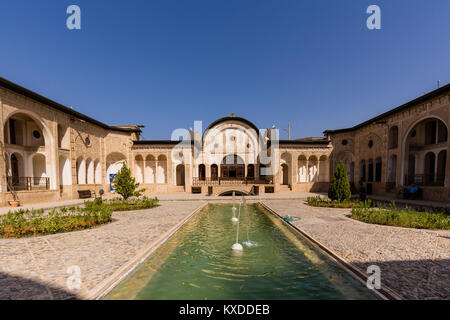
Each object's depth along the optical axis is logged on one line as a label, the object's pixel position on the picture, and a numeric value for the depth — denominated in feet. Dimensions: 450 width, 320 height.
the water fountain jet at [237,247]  19.64
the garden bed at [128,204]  37.25
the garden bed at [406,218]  25.88
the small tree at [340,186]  42.24
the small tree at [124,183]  45.39
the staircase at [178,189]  78.23
